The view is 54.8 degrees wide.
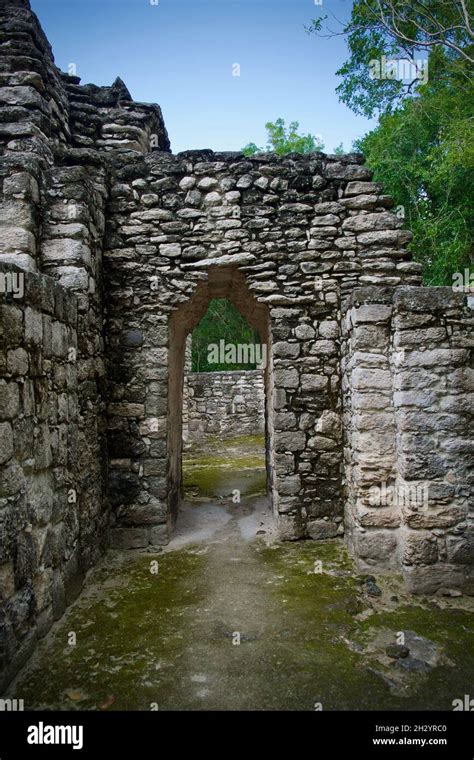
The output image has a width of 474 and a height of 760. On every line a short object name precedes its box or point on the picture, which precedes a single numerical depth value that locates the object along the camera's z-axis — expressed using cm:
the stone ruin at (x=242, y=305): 341
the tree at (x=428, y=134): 874
